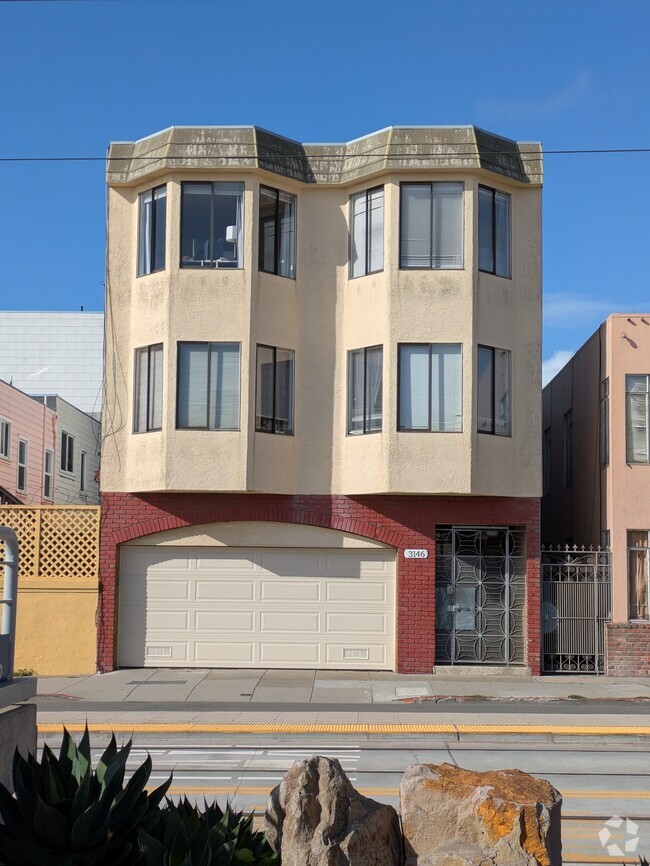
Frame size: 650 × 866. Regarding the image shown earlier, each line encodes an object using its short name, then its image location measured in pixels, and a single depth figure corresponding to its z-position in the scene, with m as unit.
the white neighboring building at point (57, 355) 40.66
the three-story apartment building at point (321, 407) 19.12
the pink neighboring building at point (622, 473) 19.41
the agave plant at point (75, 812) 4.98
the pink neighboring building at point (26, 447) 28.59
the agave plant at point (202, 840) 4.79
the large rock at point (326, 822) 5.15
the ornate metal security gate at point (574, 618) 19.61
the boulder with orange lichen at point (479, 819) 5.18
